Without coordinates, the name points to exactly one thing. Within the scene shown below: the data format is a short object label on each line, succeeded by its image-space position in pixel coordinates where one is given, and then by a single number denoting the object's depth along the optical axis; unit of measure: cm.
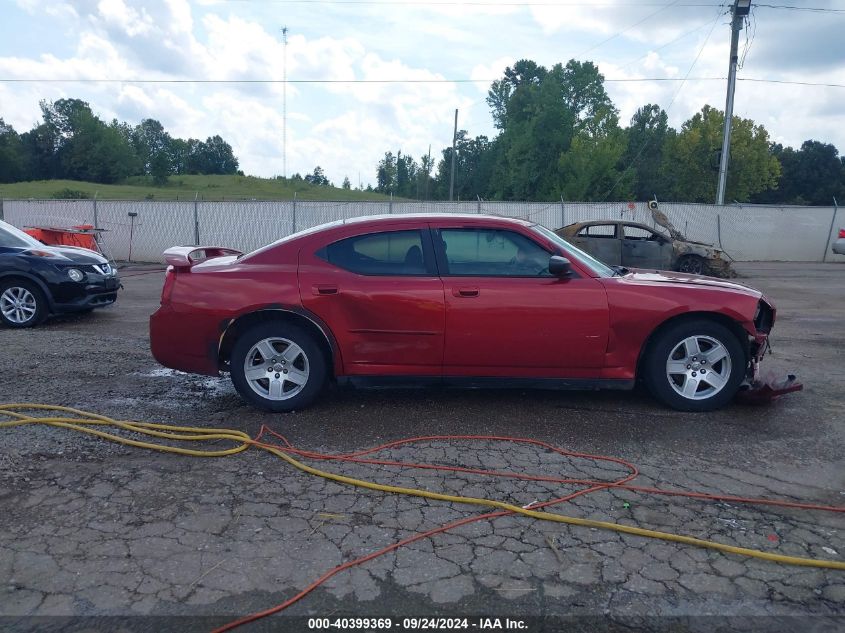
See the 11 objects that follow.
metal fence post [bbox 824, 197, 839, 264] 2197
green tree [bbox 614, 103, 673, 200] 6506
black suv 909
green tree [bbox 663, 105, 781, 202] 5081
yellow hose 327
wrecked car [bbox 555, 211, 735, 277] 1510
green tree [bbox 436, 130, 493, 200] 7012
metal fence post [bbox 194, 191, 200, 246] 2040
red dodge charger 520
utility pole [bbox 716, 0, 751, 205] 2242
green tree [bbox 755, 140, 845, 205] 6431
